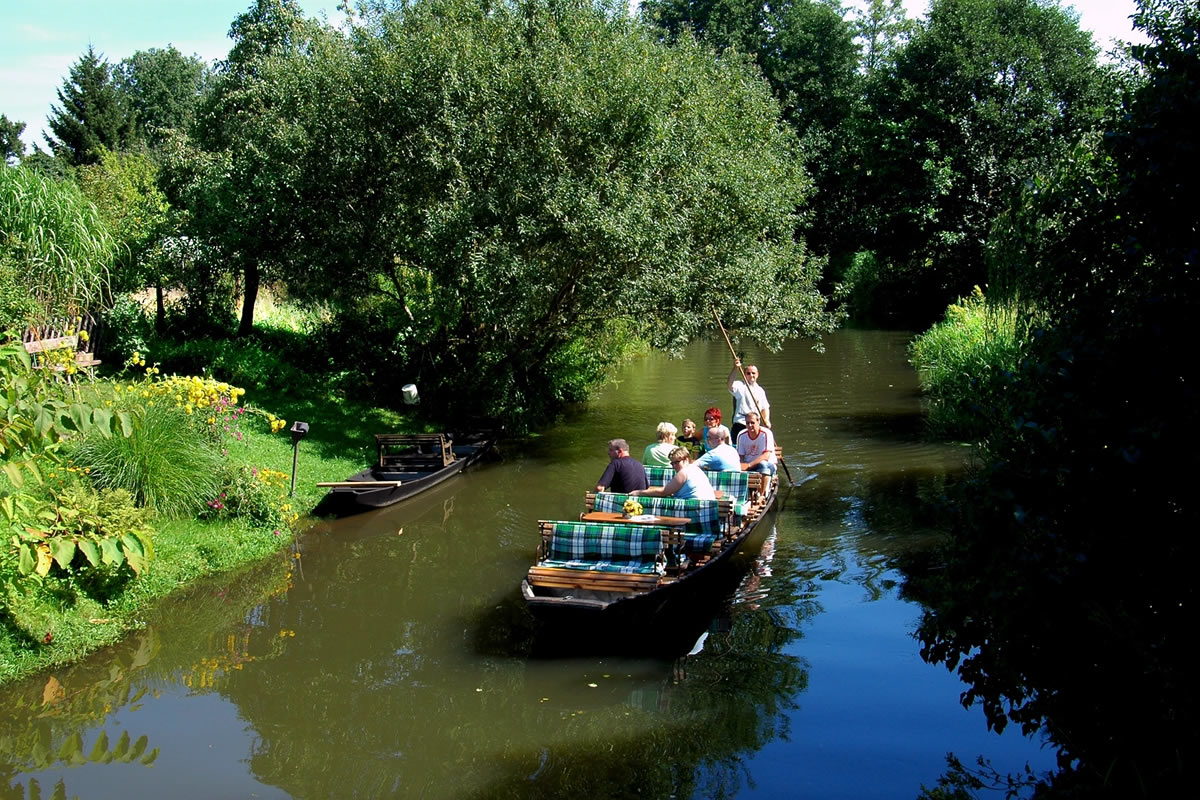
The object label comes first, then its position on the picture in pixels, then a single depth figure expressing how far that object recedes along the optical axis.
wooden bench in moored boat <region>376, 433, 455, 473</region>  15.65
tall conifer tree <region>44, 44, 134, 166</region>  52.84
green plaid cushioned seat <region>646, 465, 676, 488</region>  12.23
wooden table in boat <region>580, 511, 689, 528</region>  10.09
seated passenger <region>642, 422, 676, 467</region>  12.48
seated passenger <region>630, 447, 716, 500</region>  10.91
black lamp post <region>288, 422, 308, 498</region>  13.18
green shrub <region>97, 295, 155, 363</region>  19.48
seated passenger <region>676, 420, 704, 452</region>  14.81
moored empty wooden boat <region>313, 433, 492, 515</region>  13.84
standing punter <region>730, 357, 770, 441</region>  15.52
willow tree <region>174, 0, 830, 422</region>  15.52
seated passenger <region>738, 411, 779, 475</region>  13.62
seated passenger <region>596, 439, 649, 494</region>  11.51
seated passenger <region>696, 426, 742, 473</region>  12.44
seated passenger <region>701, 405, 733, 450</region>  14.05
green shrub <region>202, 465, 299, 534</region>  12.21
